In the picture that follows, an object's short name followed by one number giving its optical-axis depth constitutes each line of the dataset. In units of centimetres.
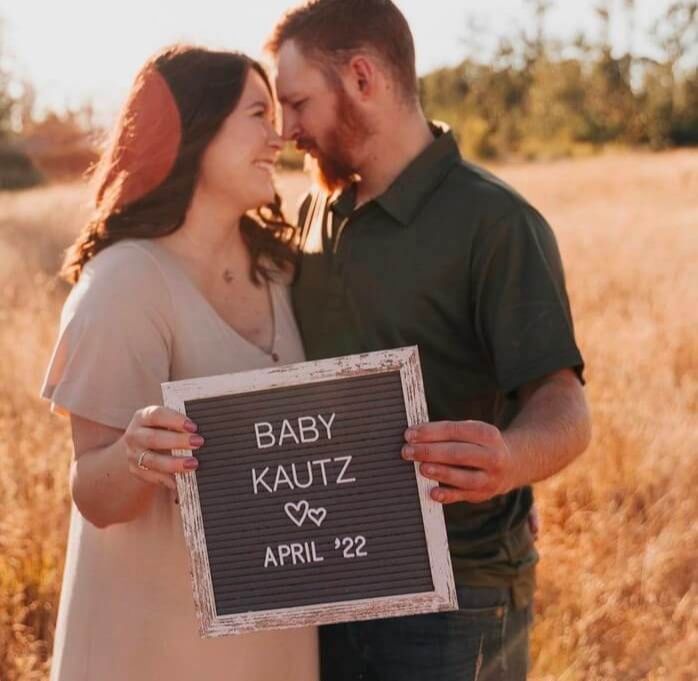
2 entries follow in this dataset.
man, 244
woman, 238
